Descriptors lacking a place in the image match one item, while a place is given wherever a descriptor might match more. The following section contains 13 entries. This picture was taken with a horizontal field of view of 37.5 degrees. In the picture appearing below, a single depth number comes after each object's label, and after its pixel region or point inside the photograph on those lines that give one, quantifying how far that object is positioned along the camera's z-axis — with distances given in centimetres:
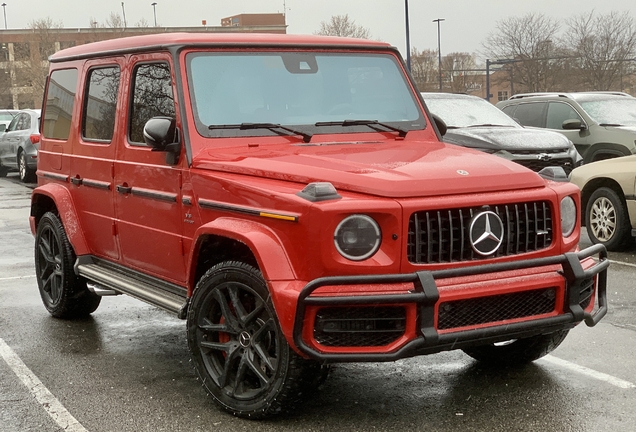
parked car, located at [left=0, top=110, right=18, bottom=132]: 2534
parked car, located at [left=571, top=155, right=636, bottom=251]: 951
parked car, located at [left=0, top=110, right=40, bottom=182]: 2105
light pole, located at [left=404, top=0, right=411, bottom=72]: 4601
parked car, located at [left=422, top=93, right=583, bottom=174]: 1222
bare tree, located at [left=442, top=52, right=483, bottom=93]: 6556
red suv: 410
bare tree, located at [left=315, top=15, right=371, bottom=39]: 6788
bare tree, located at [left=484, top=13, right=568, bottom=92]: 5416
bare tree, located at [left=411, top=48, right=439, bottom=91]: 6506
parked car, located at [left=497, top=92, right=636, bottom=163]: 1389
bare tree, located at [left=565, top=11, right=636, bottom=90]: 5156
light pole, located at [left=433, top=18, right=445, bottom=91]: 6100
